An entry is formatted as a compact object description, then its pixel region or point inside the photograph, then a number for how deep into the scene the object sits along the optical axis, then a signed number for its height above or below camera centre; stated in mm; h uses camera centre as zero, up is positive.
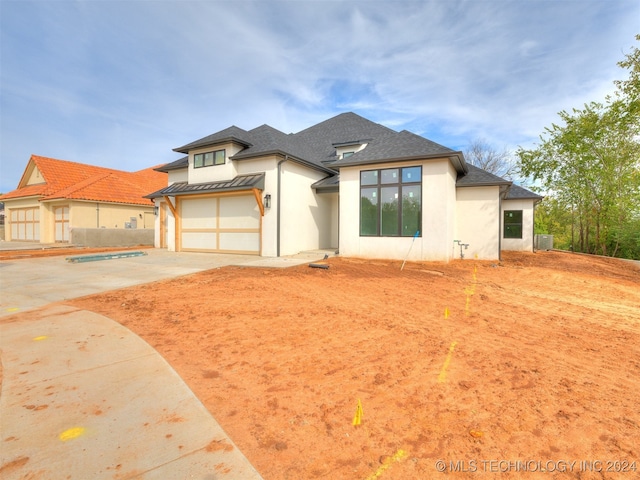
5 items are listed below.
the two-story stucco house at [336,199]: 10844 +1662
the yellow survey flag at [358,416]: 2189 -1438
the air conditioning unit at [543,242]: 20438 -441
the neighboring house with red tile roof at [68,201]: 19547 +2483
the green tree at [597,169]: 16547 +4362
